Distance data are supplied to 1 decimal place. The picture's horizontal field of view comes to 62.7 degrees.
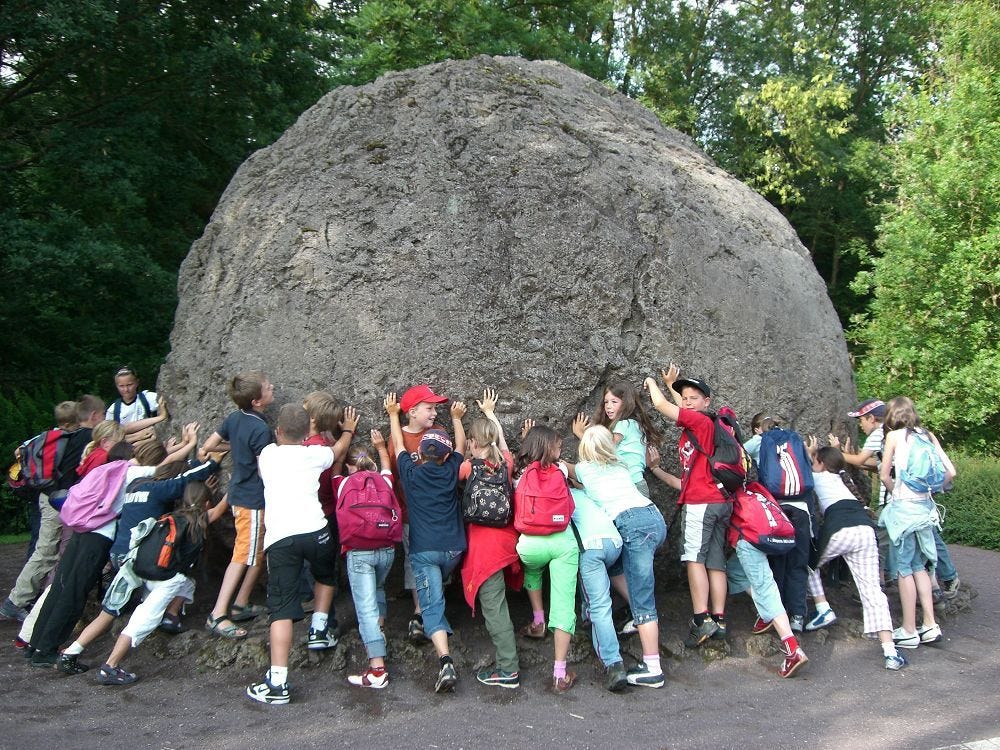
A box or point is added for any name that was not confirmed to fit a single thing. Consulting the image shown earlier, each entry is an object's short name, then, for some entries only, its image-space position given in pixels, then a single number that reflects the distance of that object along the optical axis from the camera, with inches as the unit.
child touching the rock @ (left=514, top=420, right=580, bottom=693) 188.1
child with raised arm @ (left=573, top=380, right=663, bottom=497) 207.8
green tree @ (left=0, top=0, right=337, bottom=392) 416.5
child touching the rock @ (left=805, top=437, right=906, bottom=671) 206.8
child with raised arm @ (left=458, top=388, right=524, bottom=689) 189.3
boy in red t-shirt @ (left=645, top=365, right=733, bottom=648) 203.3
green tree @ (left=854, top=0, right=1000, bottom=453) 534.0
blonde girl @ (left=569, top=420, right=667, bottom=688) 190.2
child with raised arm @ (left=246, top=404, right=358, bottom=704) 179.6
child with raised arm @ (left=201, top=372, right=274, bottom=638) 207.5
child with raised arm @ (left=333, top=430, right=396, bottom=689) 187.6
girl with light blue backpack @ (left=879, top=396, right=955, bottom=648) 218.1
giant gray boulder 224.2
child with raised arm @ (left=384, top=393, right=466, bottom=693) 191.0
